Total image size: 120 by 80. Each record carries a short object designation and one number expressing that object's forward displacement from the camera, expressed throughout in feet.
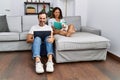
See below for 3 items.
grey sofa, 5.33
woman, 6.20
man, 4.69
